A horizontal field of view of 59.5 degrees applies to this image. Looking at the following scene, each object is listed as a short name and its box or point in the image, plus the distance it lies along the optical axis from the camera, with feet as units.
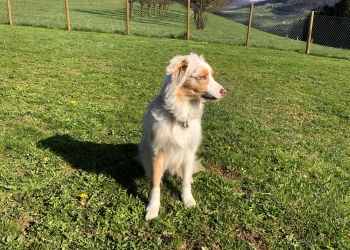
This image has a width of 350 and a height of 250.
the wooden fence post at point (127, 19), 57.57
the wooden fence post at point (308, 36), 54.75
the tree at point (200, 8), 76.22
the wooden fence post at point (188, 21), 58.60
